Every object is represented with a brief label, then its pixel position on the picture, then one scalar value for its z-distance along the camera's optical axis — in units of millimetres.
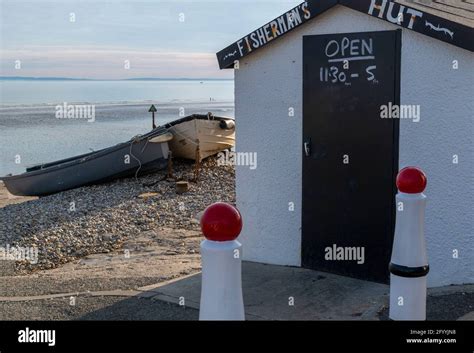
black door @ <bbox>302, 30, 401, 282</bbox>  6105
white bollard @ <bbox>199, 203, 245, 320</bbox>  3148
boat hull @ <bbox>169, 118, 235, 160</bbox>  17562
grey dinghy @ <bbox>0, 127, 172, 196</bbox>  16641
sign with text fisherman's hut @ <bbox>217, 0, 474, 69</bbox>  5621
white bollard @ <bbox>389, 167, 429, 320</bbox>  4117
